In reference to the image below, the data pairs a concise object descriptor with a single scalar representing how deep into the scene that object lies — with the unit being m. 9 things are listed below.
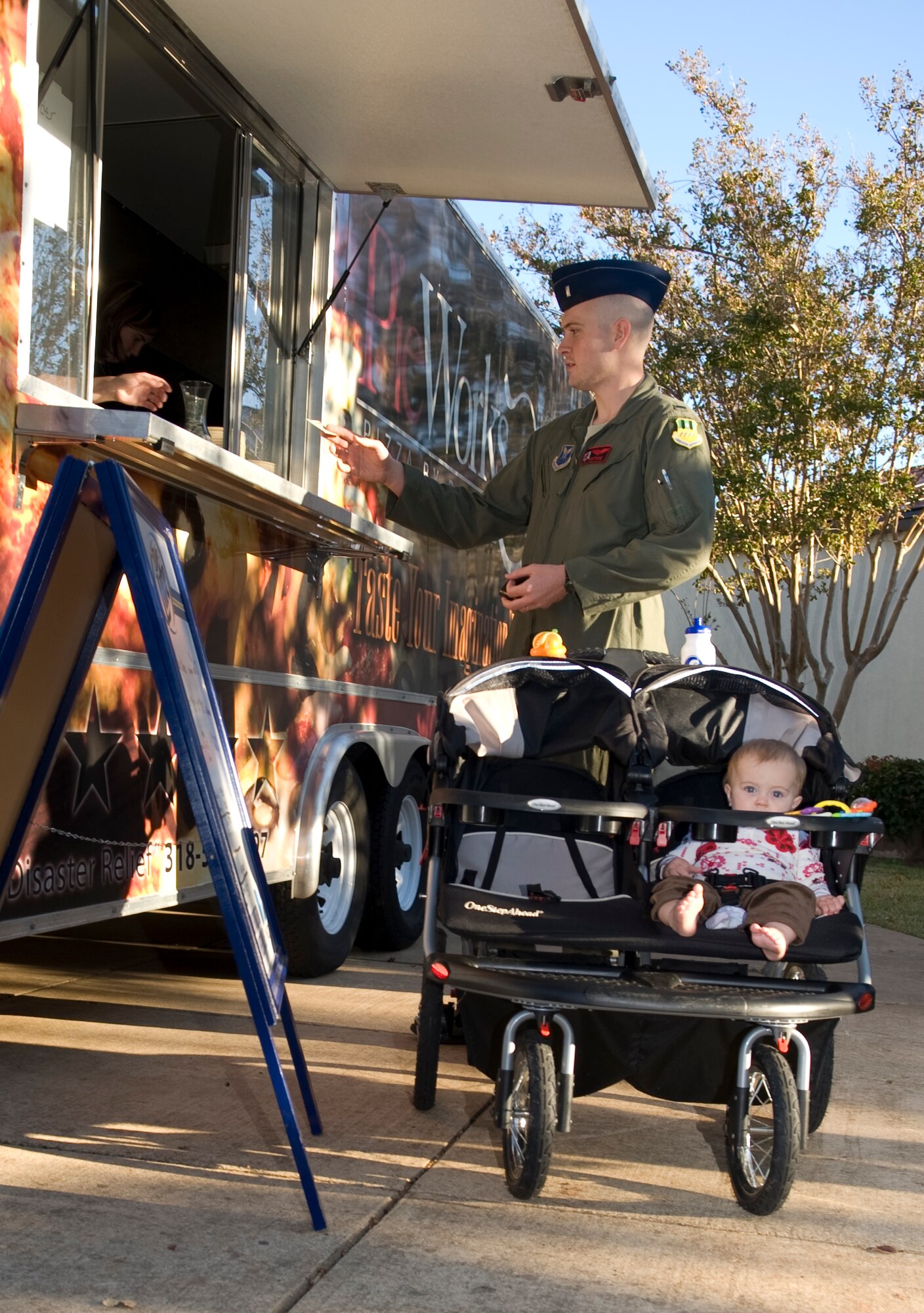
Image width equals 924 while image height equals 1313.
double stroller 3.00
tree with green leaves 13.50
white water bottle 4.05
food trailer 3.73
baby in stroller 3.13
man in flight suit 3.87
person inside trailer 6.63
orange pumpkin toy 3.76
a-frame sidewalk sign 2.89
